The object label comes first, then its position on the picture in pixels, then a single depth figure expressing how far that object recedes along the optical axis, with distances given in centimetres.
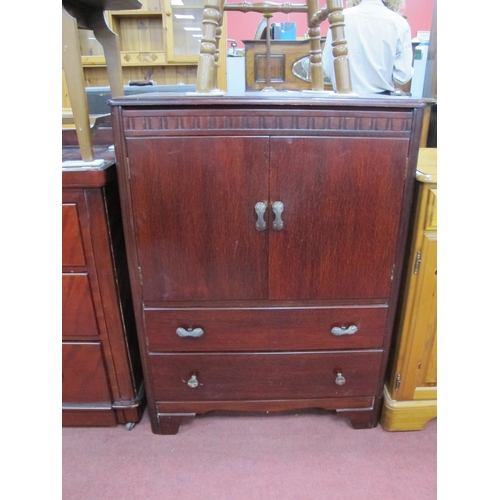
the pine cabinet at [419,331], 94
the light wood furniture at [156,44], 284
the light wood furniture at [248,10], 92
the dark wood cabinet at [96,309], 93
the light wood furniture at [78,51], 88
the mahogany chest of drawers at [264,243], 84
